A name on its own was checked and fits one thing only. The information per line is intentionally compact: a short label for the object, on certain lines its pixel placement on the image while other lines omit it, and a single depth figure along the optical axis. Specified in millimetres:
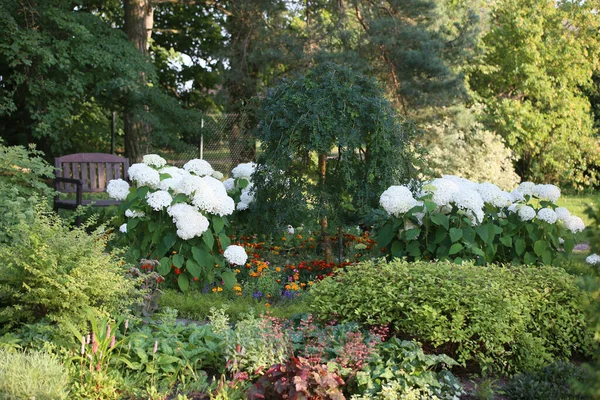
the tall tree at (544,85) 15578
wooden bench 8289
